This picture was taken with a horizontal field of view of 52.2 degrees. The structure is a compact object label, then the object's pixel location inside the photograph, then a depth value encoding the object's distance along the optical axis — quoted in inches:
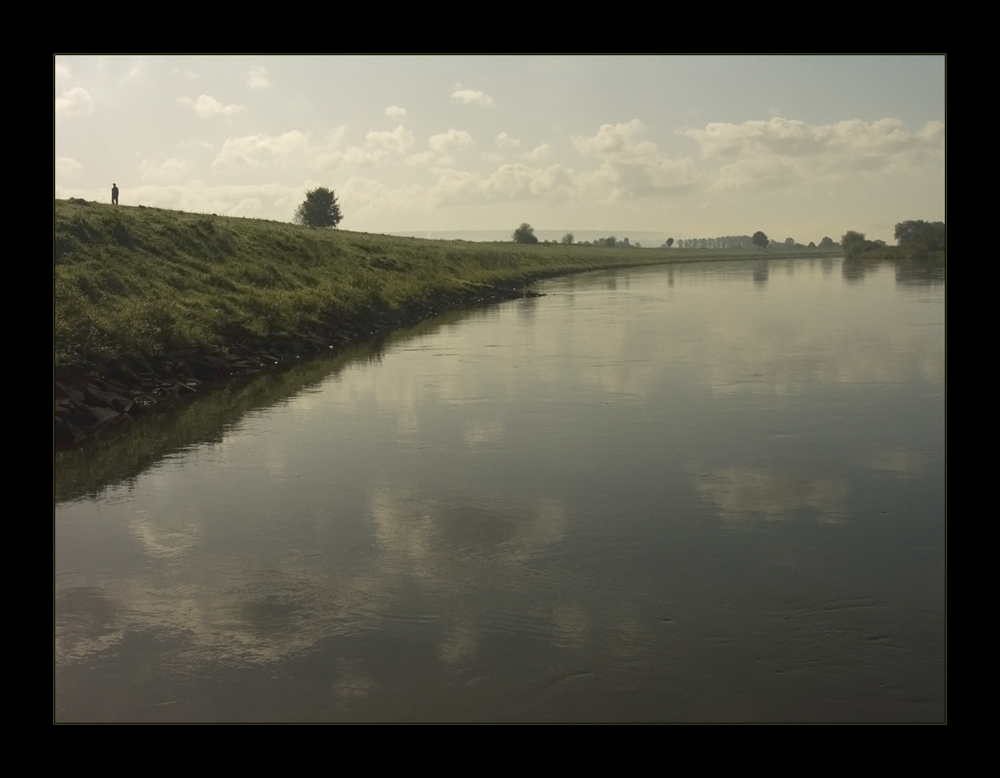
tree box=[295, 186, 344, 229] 3732.8
